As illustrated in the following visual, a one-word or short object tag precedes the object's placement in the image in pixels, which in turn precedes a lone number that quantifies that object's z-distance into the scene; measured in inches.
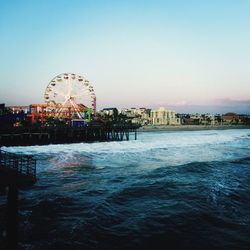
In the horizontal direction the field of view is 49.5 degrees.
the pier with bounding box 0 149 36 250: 366.9
